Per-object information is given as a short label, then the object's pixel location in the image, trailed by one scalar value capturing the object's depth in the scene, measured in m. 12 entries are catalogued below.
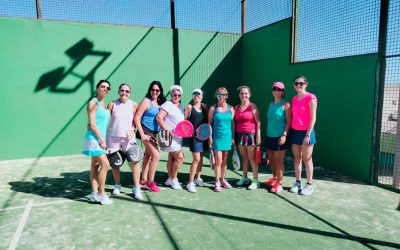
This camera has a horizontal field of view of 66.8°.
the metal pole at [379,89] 4.52
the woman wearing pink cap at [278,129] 4.23
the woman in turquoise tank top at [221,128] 4.30
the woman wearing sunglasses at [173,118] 4.21
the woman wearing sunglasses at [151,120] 4.18
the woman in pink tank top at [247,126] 4.35
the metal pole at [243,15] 8.38
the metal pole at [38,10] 6.61
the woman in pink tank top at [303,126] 4.05
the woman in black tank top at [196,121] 4.34
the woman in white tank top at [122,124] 3.96
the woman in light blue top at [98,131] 3.64
